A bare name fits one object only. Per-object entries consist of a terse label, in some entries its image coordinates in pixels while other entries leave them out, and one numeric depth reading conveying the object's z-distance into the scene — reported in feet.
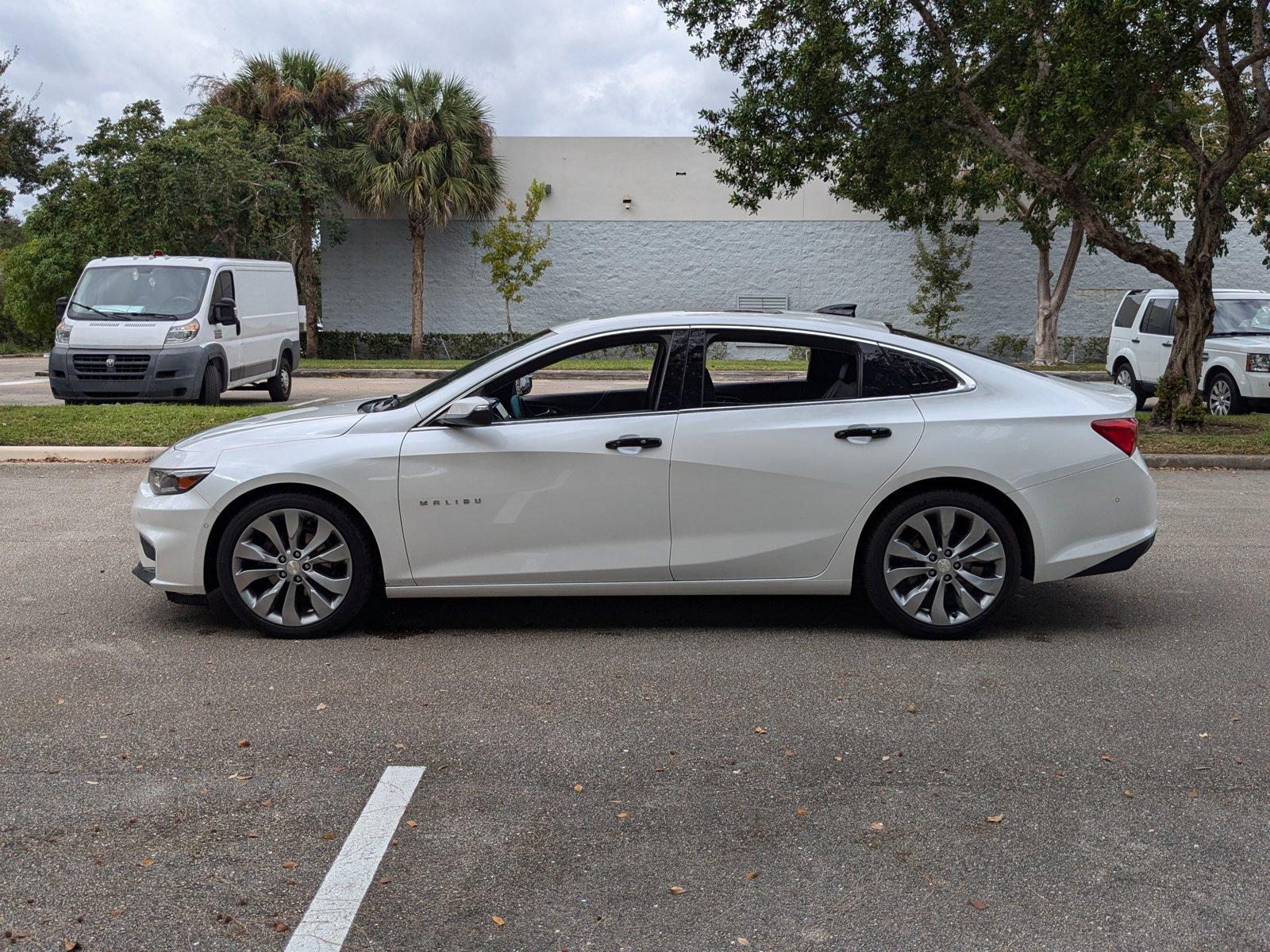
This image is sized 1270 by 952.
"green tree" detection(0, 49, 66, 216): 79.00
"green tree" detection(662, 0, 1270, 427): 40.24
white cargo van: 51.62
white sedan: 18.79
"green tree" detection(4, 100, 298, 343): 92.68
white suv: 51.96
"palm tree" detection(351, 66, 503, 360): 100.48
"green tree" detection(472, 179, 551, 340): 102.89
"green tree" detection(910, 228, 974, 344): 101.71
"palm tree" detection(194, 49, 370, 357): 103.04
